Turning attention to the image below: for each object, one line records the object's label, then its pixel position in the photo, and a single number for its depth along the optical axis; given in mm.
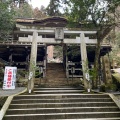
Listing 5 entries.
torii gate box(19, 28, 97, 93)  9736
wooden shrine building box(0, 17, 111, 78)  16953
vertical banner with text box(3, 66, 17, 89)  11260
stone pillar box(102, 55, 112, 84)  11392
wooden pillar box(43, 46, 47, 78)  16166
